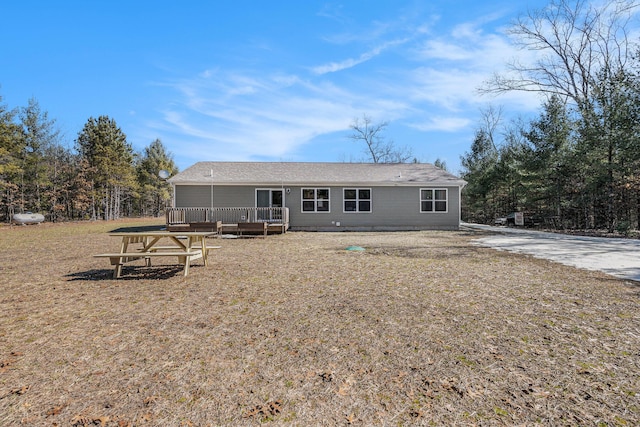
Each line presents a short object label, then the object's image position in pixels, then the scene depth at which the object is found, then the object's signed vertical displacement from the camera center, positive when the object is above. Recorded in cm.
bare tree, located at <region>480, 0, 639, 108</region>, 1994 +1042
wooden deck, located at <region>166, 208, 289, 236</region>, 1447 -28
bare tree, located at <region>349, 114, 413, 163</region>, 3488 +800
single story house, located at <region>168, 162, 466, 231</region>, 1678 +81
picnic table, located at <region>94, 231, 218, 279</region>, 586 -73
